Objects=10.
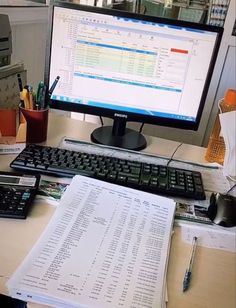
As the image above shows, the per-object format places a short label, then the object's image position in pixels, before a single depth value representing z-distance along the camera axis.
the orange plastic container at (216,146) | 1.06
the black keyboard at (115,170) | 0.83
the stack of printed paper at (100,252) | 0.54
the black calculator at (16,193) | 0.70
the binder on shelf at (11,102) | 0.94
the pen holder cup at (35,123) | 0.98
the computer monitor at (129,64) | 0.94
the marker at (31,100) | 0.97
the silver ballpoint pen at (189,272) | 0.60
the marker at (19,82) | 1.07
